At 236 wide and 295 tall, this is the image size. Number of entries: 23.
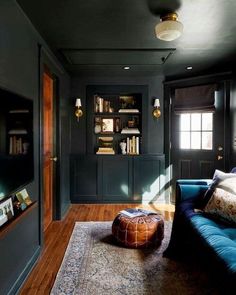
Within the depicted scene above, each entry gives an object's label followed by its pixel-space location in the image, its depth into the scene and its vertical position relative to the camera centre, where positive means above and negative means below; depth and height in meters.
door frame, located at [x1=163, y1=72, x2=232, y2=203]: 4.55 +0.55
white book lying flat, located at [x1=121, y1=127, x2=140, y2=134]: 4.82 +0.17
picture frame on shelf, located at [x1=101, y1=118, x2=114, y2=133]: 4.94 +0.28
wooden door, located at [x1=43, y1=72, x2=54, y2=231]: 3.52 -0.11
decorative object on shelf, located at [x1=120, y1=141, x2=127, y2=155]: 4.84 -0.13
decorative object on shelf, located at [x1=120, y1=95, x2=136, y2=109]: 5.03 +0.75
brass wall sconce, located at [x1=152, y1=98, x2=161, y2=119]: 4.75 +0.56
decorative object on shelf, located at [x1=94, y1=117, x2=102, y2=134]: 4.90 +0.26
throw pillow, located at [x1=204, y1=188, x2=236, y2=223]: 2.24 -0.58
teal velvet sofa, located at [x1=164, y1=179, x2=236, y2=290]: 1.61 -0.73
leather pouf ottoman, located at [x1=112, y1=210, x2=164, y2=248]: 2.78 -0.97
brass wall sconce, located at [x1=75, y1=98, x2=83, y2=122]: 4.68 +0.56
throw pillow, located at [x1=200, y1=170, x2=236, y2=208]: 2.61 -0.43
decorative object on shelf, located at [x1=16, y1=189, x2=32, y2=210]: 2.10 -0.48
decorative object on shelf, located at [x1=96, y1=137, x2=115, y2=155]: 4.99 -0.05
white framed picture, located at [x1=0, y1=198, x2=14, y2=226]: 1.75 -0.49
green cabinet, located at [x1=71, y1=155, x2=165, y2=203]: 4.73 -0.66
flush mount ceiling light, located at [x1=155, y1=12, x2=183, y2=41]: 2.25 +0.98
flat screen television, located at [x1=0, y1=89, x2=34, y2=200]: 1.72 -0.01
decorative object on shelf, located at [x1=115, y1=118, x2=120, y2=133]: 4.93 +0.28
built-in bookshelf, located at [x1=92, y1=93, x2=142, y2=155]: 4.84 +0.31
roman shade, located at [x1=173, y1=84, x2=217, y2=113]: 4.38 +0.71
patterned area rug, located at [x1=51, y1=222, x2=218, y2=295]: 2.09 -1.18
